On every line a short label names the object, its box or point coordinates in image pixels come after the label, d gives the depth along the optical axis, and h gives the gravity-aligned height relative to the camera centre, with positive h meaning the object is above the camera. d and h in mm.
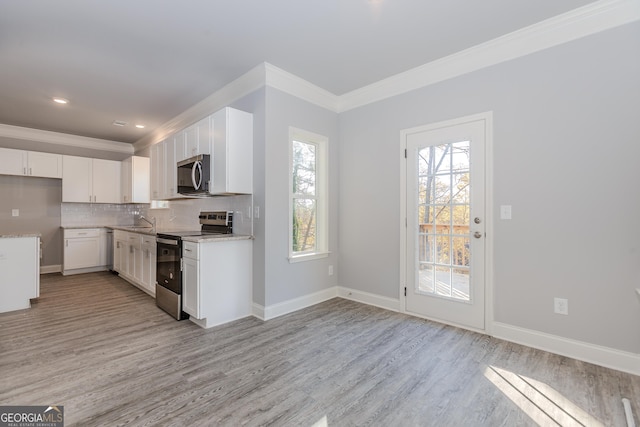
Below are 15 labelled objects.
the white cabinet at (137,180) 5599 +694
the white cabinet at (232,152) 3184 +707
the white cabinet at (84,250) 5363 -645
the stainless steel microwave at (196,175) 3393 +482
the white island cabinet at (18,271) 3414 -654
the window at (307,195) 3557 +258
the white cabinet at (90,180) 5465 +697
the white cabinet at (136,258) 3967 -653
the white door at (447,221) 2838 -61
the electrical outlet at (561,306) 2391 -743
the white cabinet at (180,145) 3852 +941
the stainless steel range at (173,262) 3189 -531
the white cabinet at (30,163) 4898 +913
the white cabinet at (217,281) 2949 -683
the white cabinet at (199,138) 3412 +942
